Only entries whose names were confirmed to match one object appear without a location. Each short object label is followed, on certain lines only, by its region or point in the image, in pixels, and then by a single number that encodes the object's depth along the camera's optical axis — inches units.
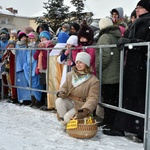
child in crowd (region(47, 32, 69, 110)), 236.2
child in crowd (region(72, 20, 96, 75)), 200.7
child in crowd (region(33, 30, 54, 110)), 245.3
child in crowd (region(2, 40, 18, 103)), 277.9
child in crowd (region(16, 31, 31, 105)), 270.2
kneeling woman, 180.2
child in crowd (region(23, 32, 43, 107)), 258.8
